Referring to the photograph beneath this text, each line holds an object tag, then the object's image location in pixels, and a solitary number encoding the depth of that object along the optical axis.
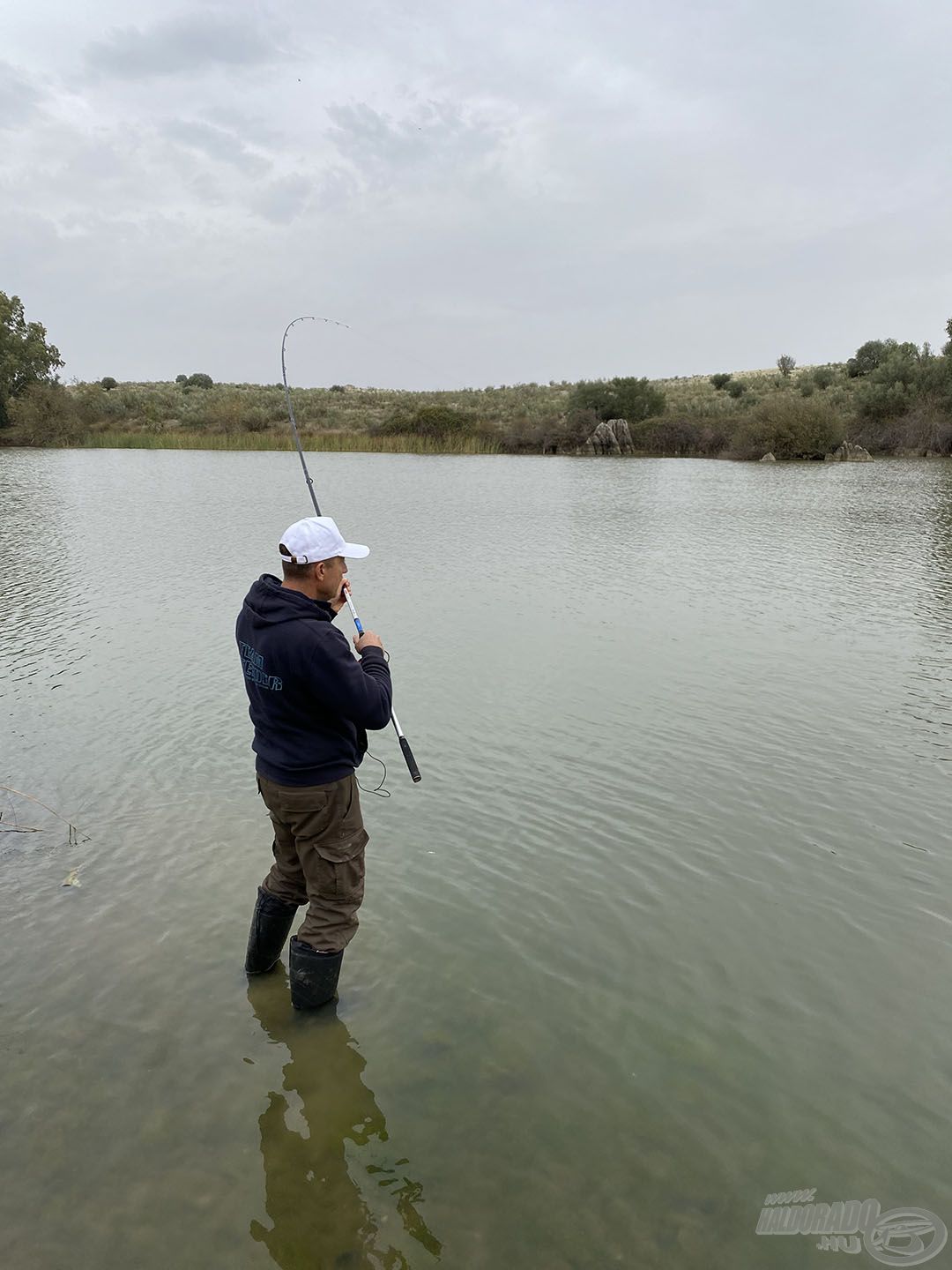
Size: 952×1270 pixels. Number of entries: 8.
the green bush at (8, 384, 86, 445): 47.47
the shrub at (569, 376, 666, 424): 50.44
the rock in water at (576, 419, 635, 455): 46.91
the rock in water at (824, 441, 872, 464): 39.12
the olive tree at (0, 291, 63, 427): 51.03
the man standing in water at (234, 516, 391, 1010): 3.18
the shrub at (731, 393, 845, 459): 39.41
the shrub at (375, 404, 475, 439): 48.94
